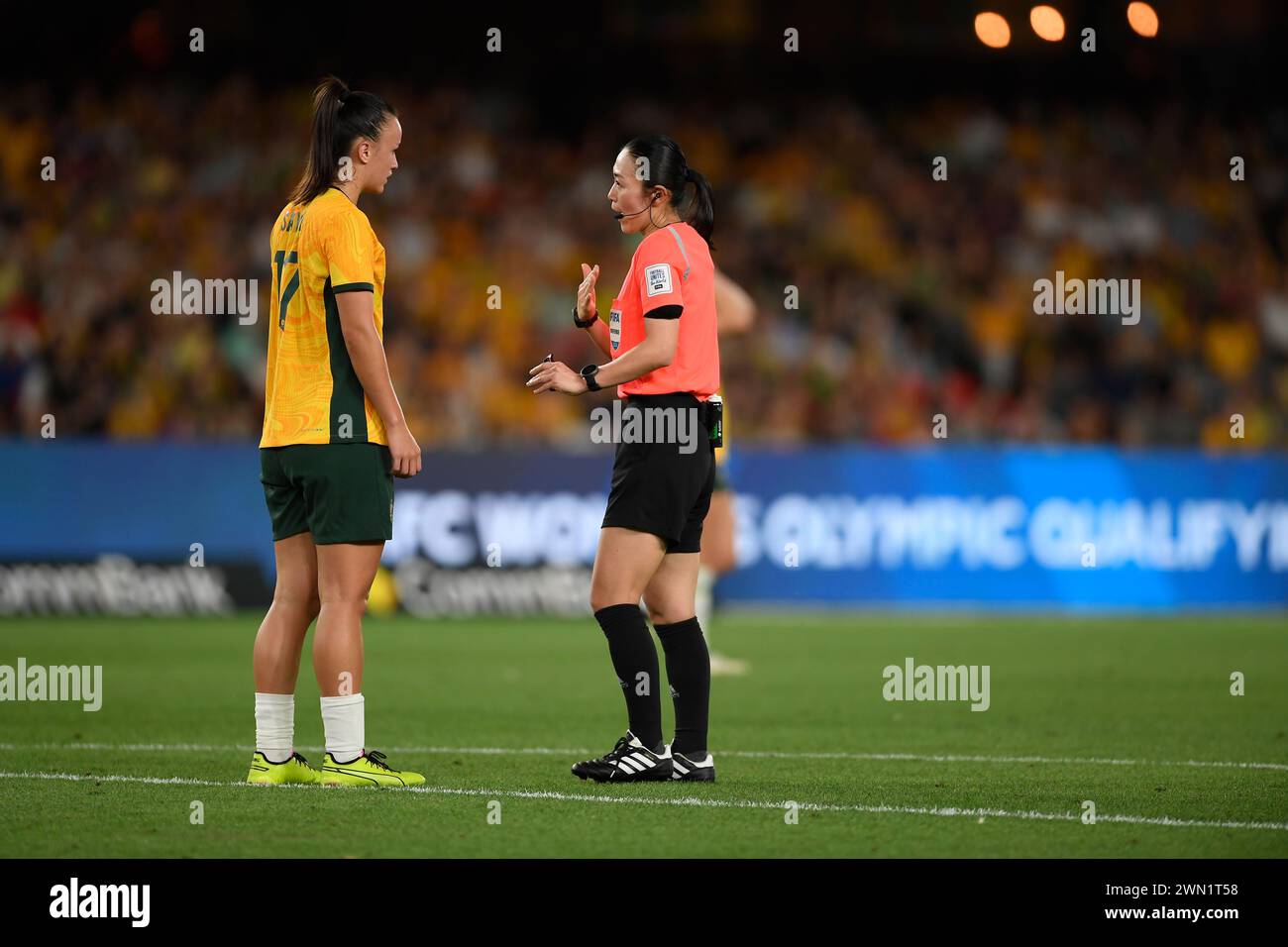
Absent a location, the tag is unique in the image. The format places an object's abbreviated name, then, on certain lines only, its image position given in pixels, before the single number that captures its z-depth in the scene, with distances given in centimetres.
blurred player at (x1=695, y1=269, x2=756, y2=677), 1259
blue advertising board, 1778
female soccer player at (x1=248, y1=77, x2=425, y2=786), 694
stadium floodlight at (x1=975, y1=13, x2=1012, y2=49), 1182
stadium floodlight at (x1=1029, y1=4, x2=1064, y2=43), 1101
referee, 723
